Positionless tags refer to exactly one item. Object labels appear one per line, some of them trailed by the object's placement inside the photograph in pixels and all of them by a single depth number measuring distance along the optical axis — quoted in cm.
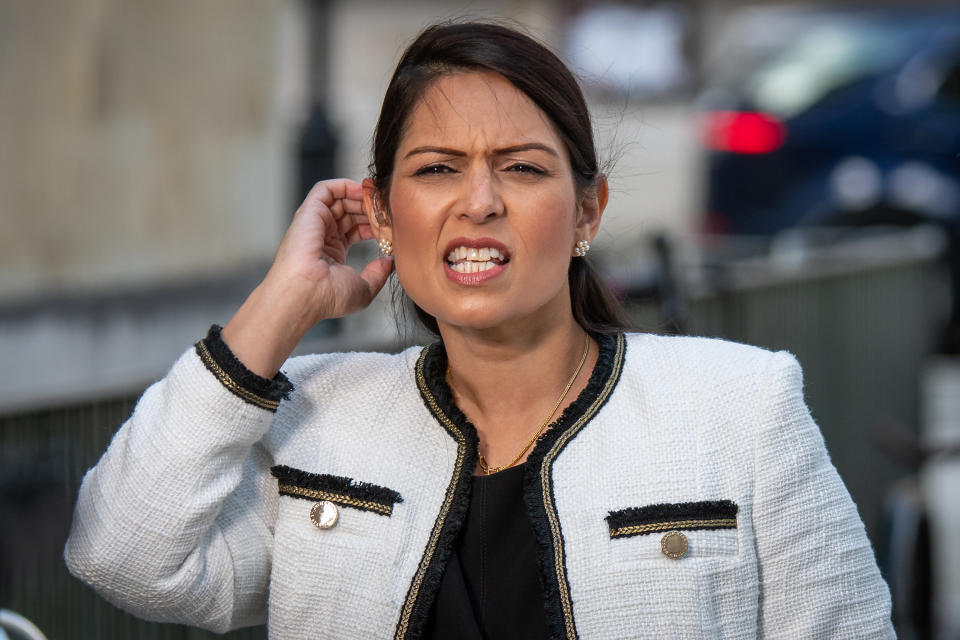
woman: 458
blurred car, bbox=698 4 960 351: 1862
